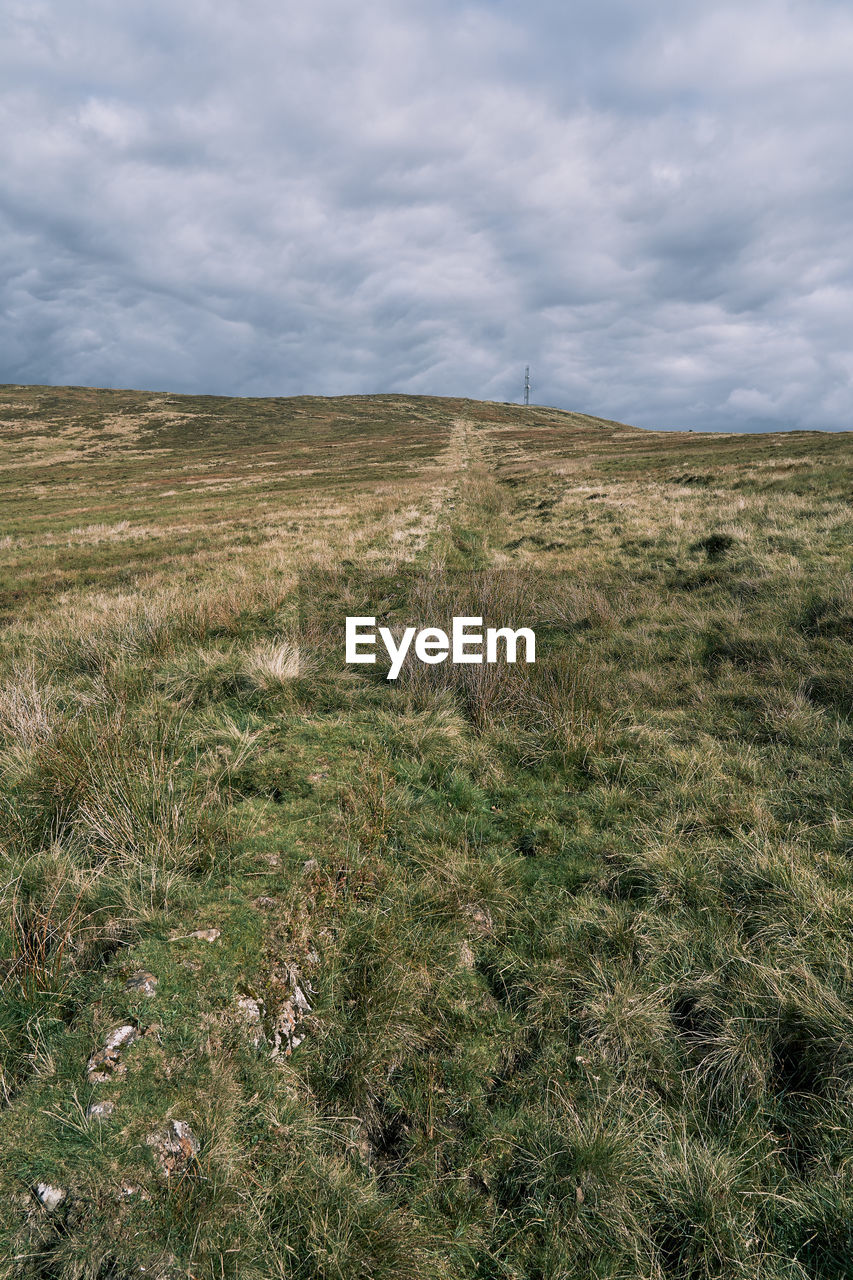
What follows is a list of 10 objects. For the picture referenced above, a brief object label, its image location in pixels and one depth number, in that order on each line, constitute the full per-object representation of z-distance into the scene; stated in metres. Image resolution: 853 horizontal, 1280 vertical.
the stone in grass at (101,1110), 2.53
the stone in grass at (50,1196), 2.23
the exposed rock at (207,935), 3.52
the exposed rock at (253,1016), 3.07
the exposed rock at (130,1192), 2.31
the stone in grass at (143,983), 3.12
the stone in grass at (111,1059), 2.72
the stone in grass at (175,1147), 2.46
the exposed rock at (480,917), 4.04
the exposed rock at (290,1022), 3.15
